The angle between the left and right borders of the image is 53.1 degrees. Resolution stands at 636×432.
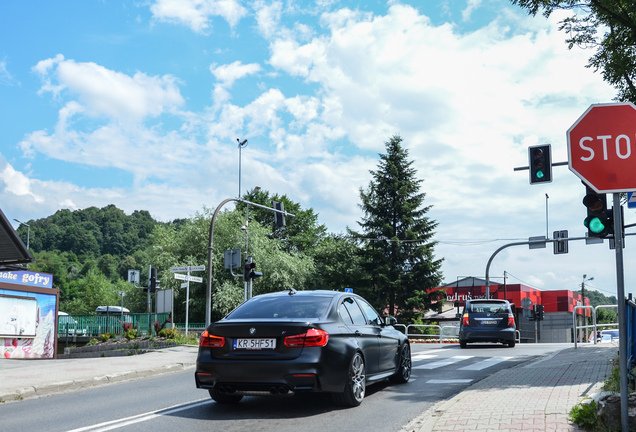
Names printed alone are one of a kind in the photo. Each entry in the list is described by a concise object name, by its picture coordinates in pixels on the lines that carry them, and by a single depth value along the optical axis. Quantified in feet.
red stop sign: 18.62
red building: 207.51
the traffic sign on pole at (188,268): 72.54
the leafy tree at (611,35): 47.91
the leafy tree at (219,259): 154.51
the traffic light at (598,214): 20.59
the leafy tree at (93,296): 310.08
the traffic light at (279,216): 85.87
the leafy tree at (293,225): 217.77
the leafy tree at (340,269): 181.06
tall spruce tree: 172.45
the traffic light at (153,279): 83.20
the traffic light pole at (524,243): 102.53
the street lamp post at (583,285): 247.58
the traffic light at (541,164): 55.42
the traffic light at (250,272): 77.46
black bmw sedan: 23.67
